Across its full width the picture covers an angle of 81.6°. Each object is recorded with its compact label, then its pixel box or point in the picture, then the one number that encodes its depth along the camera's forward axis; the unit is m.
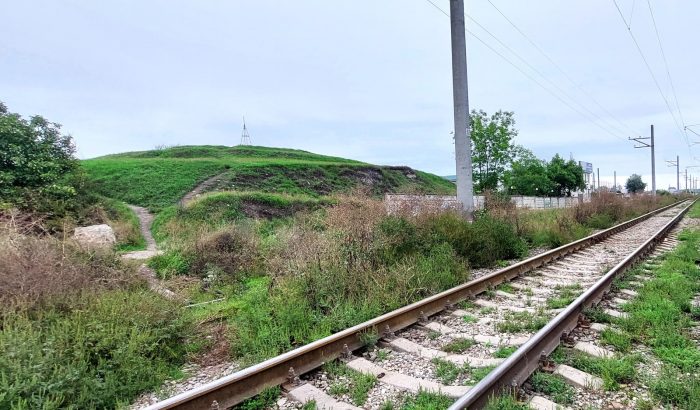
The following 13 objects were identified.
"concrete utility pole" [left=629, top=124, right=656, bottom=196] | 45.09
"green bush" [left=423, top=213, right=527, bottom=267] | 9.51
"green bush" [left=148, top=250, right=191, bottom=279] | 10.23
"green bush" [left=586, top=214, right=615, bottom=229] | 19.69
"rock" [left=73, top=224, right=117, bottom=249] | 8.23
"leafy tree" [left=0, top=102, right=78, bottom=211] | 14.66
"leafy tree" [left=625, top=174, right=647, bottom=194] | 114.38
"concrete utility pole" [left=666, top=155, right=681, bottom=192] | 80.82
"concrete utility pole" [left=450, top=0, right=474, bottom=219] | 11.38
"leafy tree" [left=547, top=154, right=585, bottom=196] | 62.53
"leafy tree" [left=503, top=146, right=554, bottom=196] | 50.97
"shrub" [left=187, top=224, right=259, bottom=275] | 10.24
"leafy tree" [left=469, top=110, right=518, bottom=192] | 24.11
